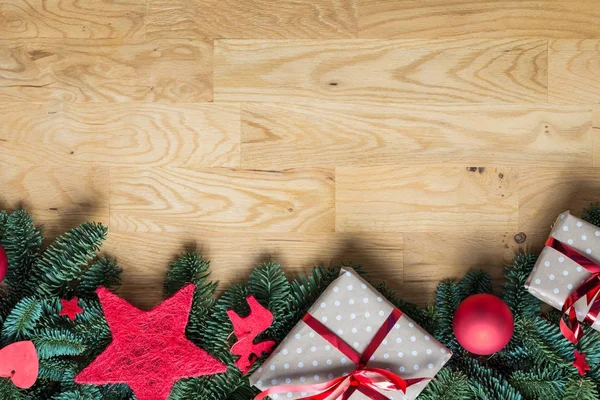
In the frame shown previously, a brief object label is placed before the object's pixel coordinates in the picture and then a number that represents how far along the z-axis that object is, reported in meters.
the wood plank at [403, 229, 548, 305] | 1.19
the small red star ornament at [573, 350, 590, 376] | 1.04
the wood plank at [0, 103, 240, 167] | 1.21
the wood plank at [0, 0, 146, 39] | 1.22
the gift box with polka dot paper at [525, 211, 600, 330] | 1.06
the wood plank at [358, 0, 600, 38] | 1.20
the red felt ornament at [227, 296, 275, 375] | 1.07
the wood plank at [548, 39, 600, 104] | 1.20
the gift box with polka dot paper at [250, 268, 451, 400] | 1.04
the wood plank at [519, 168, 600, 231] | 1.19
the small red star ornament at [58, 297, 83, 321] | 1.08
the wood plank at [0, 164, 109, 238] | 1.20
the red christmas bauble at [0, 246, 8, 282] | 1.03
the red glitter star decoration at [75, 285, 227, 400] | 1.05
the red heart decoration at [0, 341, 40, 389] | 1.04
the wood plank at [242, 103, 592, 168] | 1.19
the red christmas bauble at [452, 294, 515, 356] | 0.99
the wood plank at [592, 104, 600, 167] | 1.19
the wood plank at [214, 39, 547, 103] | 1.20
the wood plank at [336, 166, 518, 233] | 1.19
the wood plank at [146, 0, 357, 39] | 1.22
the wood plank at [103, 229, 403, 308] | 1.19
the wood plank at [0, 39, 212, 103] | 1.21
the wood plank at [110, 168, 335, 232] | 1.20
